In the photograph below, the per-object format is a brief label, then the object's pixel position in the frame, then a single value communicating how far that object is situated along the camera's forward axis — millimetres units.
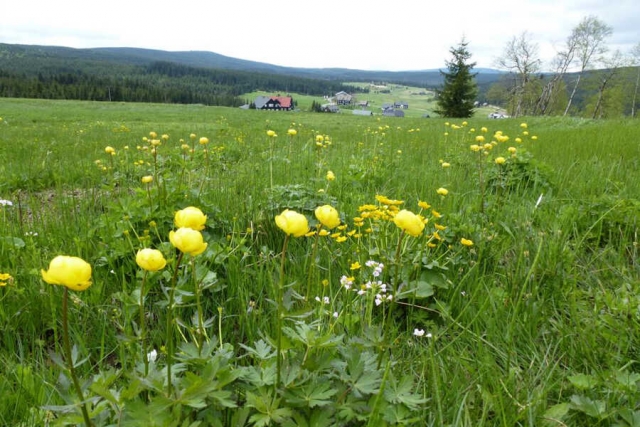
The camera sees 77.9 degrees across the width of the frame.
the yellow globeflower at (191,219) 929
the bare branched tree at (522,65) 39125
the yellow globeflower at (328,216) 1035
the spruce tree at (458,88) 35312
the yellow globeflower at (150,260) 820
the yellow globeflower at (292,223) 957
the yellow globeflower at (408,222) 1008
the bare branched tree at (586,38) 36281
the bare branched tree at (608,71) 38344
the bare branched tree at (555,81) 38375
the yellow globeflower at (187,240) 810
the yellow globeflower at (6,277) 1536
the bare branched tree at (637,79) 38403
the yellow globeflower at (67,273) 730
